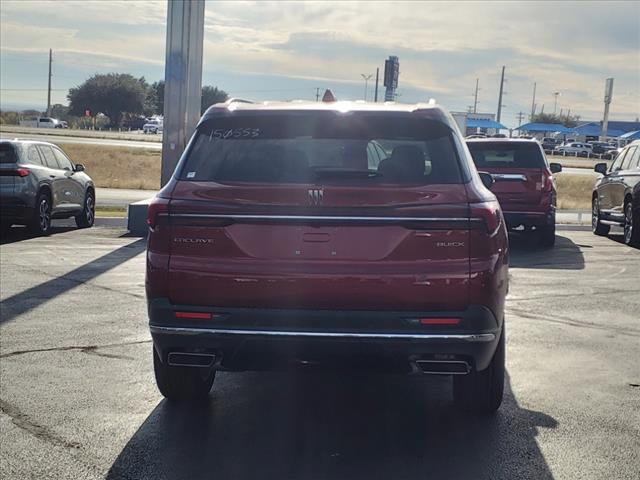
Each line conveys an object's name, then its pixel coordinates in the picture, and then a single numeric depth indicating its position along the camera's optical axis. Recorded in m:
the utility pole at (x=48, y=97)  108.00
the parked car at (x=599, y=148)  79.69
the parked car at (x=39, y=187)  13.56
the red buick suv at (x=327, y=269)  4.10
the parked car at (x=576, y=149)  79.62
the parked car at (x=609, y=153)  74.51
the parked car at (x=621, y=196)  14.14
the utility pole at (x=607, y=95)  84.69
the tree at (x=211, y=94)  96.56
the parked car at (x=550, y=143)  85.95
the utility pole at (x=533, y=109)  154.32
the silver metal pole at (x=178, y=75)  15.91
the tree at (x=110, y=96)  108.50
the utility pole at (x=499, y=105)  98.54
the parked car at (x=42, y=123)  88.62
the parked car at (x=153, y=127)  93.12
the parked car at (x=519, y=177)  13.45
